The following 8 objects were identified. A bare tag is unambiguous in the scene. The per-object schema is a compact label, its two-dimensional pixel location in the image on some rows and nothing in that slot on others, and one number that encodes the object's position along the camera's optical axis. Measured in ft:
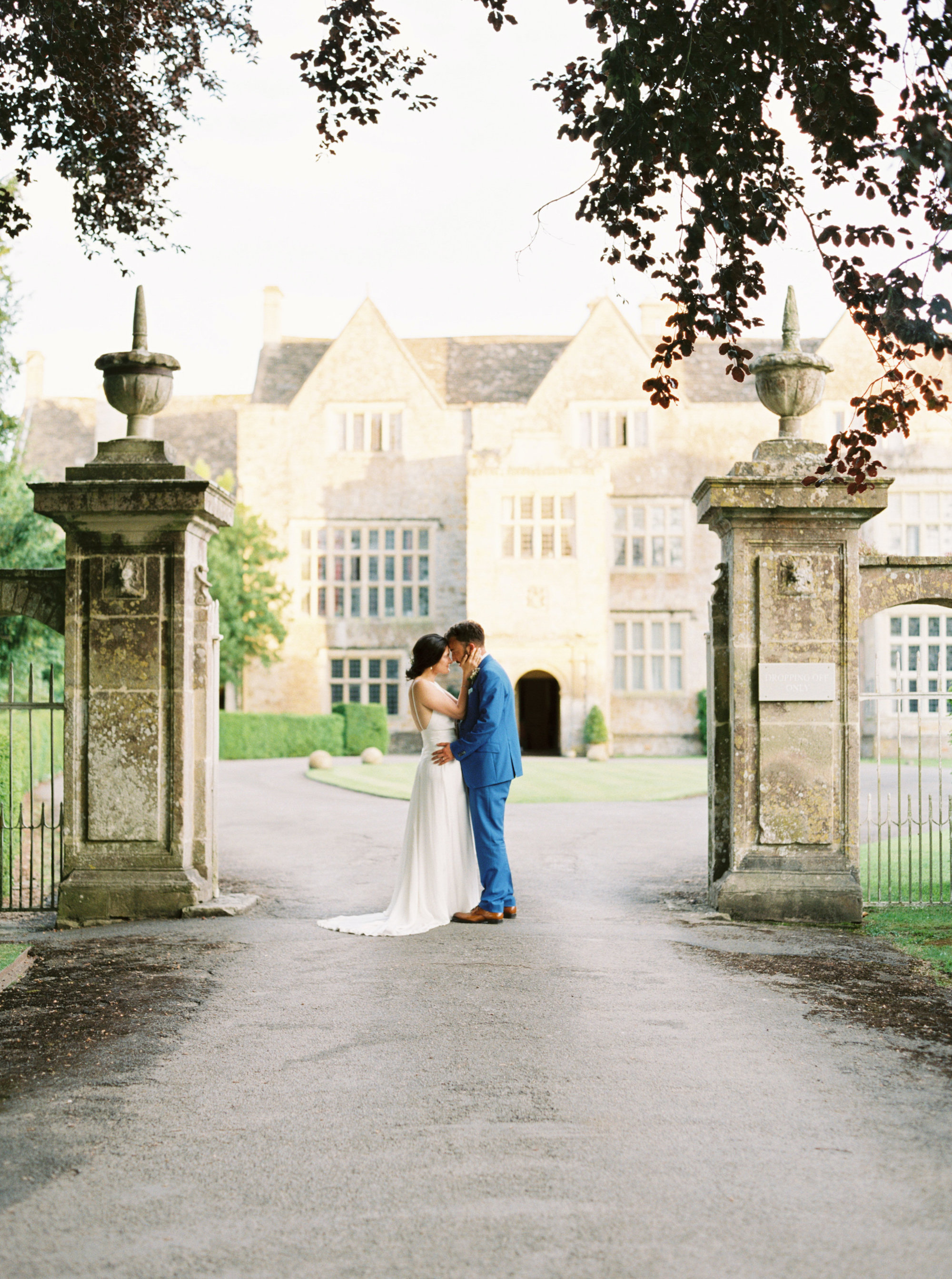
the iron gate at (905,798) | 25.63
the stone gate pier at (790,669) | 24.25
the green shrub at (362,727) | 94.84
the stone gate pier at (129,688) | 24.18
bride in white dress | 23.47
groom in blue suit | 23.75
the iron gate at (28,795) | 25.03
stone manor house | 100.07
